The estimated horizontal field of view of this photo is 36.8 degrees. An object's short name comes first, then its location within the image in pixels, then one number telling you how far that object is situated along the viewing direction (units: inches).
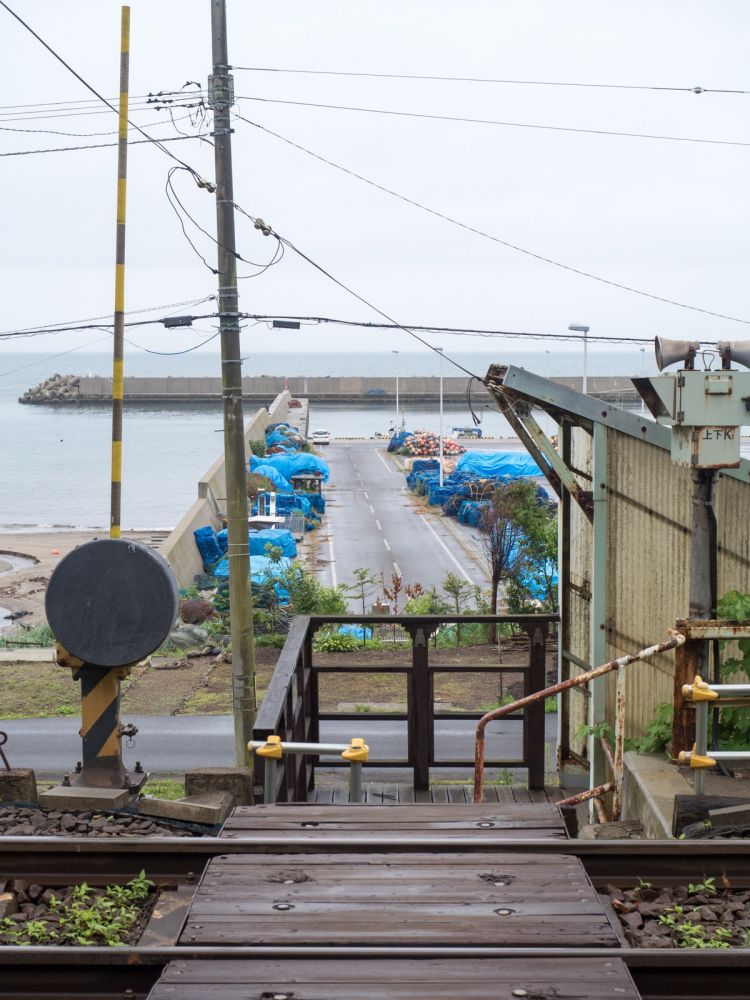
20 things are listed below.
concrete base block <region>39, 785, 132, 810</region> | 318.7
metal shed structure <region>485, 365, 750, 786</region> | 368.5
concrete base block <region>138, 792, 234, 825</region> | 293.1
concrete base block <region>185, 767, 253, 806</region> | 301.3
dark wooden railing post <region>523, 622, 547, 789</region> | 394.6
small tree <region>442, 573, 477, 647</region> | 1043.3
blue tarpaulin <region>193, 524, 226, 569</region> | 1540.4
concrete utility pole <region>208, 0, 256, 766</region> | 584.1
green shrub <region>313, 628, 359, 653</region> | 917.8
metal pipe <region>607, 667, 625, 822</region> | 310.8
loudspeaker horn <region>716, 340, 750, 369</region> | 324.2
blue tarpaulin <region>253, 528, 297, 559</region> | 1434.5
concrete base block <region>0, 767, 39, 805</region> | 328.5
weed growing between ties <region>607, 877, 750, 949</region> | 188.1
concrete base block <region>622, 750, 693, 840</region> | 285.3
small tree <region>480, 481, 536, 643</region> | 1080.2
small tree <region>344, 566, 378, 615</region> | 1309.2
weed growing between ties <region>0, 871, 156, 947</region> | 197.3
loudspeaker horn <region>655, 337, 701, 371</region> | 328.2
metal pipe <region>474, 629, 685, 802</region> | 293.9
